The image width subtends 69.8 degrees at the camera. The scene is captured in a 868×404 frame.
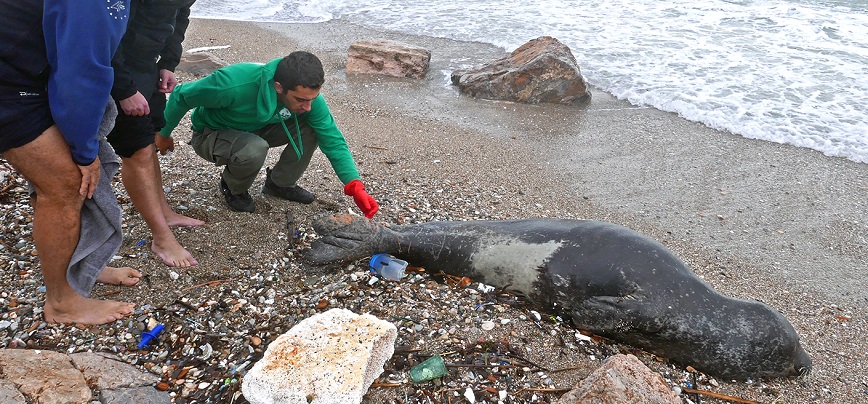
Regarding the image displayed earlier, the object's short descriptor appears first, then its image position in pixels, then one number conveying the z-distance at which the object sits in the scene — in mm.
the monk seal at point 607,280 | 3133
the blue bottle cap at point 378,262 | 3520
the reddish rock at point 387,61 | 7625
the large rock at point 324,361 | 2412
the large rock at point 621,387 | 2504
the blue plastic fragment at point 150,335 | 2818
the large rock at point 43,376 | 2293
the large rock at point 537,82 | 6992
